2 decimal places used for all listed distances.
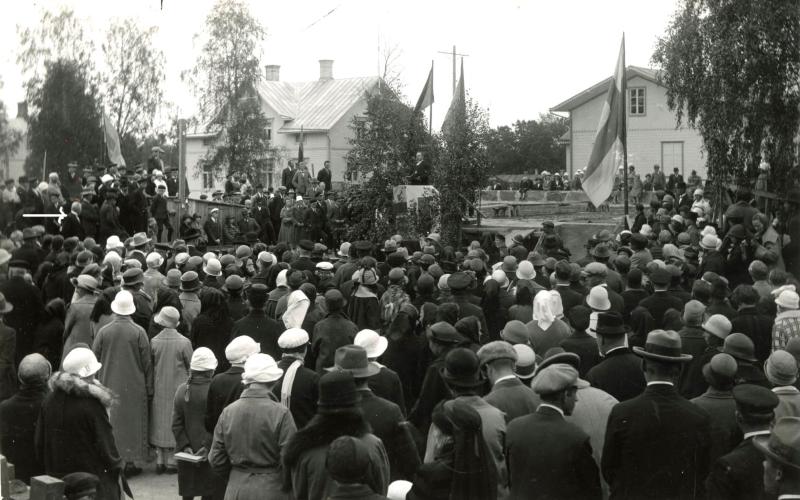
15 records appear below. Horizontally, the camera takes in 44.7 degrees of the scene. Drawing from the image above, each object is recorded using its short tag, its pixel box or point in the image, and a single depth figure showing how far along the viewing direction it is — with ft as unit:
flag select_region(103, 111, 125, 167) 76.64
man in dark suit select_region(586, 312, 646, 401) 21.21
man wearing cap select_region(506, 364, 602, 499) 16.40
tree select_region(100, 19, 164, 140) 134.10
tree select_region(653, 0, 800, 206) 60.23
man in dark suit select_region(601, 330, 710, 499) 16.69
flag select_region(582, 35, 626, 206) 53.42
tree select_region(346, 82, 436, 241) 67.31
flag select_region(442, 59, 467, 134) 64.38
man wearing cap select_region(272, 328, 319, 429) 21.26
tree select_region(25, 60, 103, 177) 108.06
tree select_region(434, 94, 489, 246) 64.34
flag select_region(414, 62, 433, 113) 70.18
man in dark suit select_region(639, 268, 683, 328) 29.09
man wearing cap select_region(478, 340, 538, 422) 18.97
